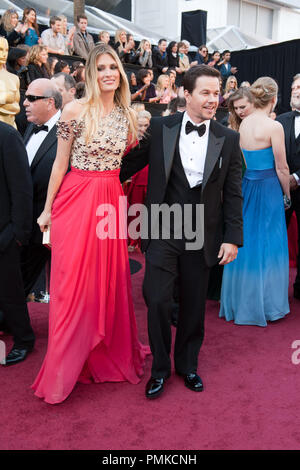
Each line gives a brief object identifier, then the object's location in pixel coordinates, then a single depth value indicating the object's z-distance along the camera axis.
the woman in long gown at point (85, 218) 2.40
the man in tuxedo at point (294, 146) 4.31
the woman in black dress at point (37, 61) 6.52
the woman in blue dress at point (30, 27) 8.69
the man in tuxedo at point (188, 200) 2.39
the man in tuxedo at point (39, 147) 3.03
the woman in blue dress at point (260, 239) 3.59
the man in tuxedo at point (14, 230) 2.64
